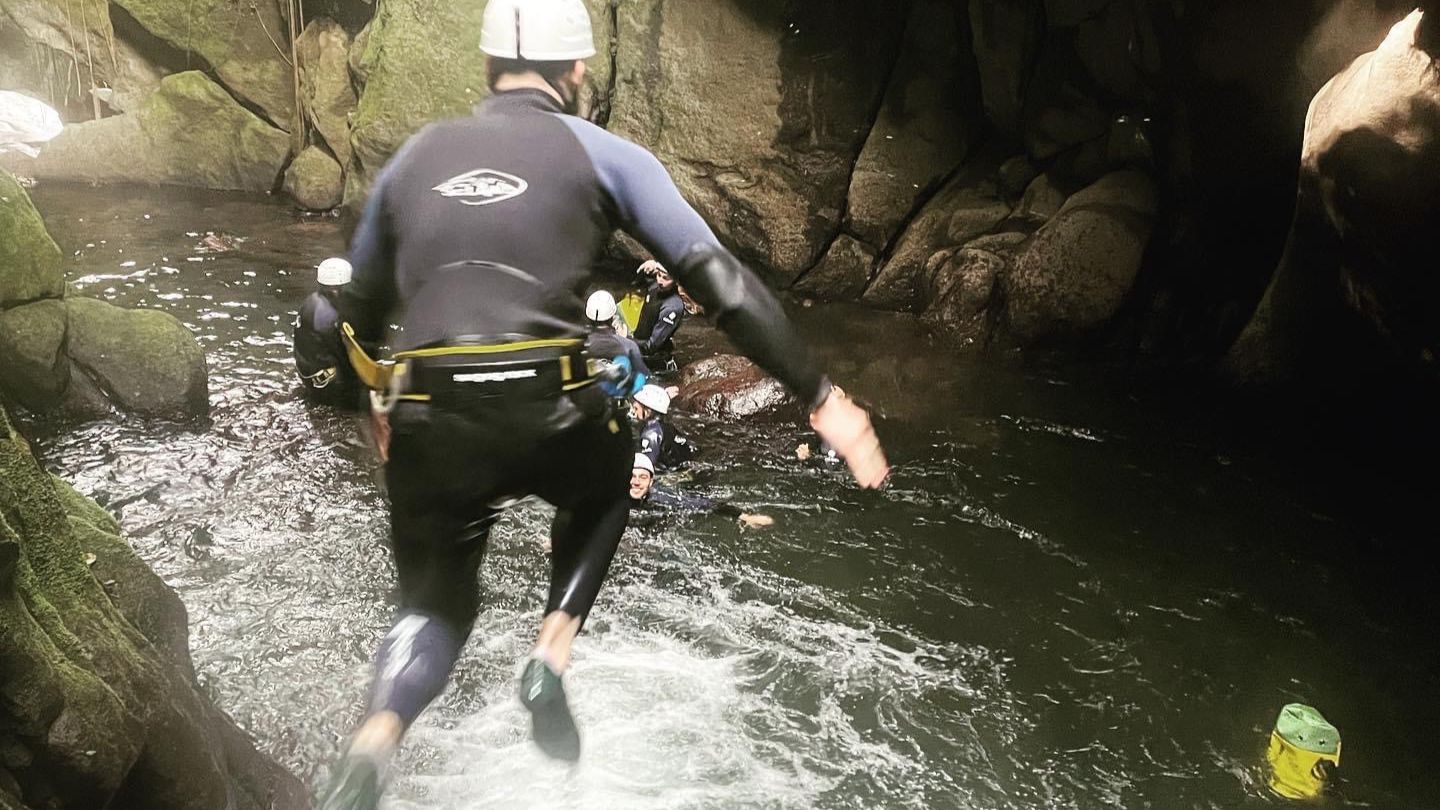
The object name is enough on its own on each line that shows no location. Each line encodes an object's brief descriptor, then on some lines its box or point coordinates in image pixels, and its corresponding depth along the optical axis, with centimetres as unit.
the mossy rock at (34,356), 732
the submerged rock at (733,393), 911
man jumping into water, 219
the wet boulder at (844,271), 1223
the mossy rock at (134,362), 805
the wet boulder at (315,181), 1506
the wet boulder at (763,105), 1188
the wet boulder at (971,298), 1076
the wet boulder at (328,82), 1552
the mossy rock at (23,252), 722
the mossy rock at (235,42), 1586
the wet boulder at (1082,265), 1017
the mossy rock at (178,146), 1530
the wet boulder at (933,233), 1167
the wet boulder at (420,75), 1310
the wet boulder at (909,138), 1207
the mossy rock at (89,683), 264
